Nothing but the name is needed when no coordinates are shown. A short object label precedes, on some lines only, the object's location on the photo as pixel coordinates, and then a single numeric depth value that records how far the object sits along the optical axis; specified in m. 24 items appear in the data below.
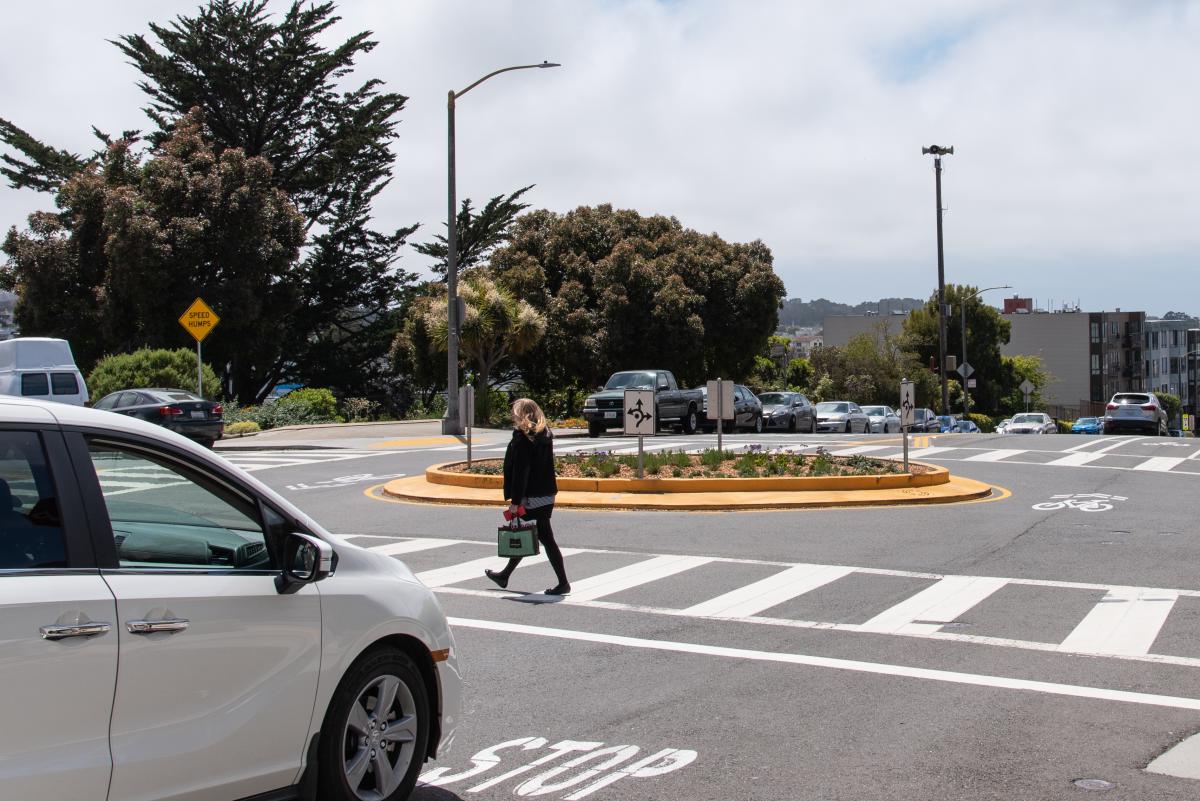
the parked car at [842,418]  43.09
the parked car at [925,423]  46.62
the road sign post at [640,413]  17.25
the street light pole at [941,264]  49.62
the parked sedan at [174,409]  25.61
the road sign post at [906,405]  19.30
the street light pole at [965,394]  59.25
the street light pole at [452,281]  30.48
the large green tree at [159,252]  37.31
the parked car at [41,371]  26.86
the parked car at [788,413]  41.53
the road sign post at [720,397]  19.55
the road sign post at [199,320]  30.34
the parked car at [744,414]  38.56
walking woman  10.59
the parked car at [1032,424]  52.50
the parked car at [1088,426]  57.46
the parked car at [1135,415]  43.88
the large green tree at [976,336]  78.75
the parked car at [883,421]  46.20
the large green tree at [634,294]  43.78
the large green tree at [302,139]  45.28
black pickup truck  32.75
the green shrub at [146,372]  31.75
